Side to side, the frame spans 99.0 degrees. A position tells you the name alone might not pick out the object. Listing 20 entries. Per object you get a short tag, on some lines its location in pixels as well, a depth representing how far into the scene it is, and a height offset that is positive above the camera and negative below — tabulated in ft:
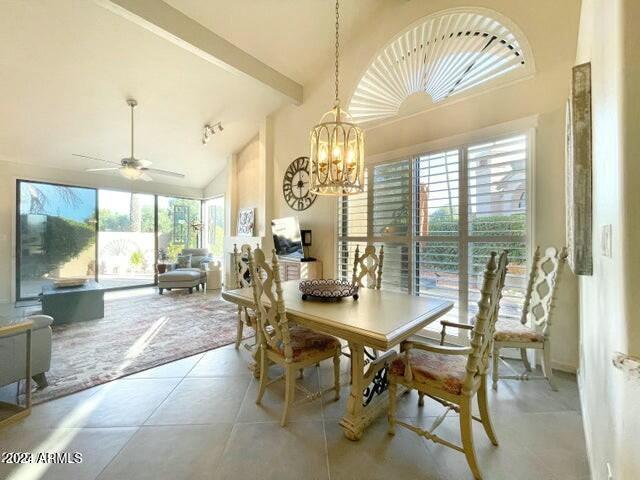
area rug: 8.03 -3.80
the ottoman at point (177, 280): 18.75 -2.61
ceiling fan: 12.24 +3.44
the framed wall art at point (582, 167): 4.43 +1.22
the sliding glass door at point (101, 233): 16.81 +0.72
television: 13.61 +0.18
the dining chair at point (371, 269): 9.14 -0.94
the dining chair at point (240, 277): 9.39 -1.22
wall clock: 14.95 +3.18
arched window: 8.93 +6.86
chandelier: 6.68 +2.08
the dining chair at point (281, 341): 5.88 -2.42
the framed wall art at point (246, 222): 18.42 +1.38
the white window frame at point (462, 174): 8.32 +2.31
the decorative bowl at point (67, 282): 13.04 -1.93
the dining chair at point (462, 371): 4.44 -2.45
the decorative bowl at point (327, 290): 6.87 -1.28
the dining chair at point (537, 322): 7.17 -2.35
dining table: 4.93 -1.60
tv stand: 13.67 -1.39
